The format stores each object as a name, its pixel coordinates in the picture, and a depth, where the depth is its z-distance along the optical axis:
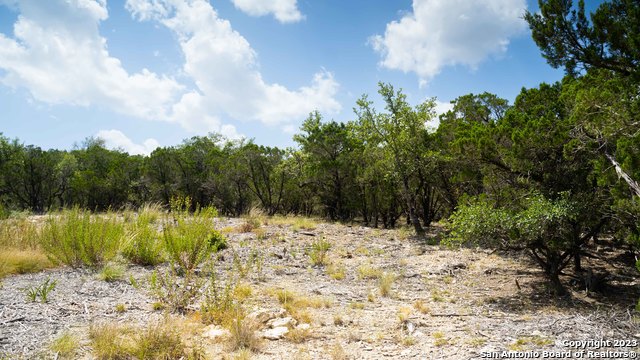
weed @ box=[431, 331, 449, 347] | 4.52
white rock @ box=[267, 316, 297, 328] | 5.04
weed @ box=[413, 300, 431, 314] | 6.24
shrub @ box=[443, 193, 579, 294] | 7.10
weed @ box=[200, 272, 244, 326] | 4.96
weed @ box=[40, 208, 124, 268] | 7.09
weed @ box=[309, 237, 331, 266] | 10.17
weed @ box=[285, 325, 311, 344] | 4.67
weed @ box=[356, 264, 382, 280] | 9.09
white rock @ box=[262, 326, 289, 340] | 4.71
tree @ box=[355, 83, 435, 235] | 16.67
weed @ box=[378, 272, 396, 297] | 7.54
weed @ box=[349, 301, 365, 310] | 6.35
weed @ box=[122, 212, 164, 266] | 8.05
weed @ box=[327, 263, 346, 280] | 8.78
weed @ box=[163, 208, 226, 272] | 7.12
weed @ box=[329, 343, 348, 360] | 4.10
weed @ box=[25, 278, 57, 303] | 4.96
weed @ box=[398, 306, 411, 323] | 5.55
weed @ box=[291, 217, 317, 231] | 15.81
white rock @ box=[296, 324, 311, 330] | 4.95
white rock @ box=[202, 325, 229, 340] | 4.53
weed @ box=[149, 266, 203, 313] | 5.23
